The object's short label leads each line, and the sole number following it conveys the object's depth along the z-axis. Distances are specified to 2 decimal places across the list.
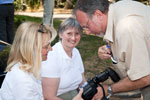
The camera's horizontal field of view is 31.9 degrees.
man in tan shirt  2.02
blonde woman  2.02
